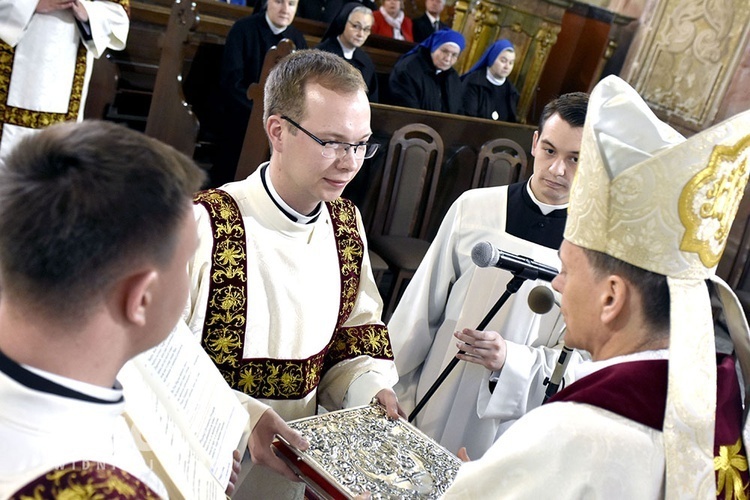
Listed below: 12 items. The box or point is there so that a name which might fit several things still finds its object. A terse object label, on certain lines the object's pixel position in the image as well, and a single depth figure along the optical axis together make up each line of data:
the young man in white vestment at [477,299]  2.85
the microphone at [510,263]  2.16
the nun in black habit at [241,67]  6.04
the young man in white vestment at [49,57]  4.16
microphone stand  2.23
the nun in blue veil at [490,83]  7.72
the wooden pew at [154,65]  5.28
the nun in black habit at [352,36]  6.78
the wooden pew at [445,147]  5.33
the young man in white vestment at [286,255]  2.21
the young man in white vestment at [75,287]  1.03
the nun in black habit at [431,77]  7.12
